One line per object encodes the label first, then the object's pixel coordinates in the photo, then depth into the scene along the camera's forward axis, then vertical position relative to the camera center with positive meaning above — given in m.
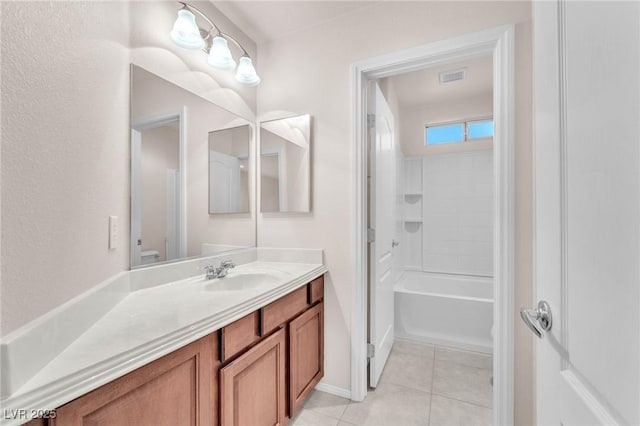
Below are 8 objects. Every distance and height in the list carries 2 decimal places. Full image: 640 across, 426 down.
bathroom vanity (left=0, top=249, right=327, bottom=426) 0.56 -0.40
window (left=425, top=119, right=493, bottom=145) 3.29 +1.03
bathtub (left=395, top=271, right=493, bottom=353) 2.33 -0.96
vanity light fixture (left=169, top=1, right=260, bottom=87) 1.39 +0.97
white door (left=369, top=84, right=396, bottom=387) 1.84 -0.19
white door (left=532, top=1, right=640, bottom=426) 0.36 +0.00
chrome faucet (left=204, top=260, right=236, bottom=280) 1.52 -0.32
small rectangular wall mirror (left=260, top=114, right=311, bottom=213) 1.89 +0.36
